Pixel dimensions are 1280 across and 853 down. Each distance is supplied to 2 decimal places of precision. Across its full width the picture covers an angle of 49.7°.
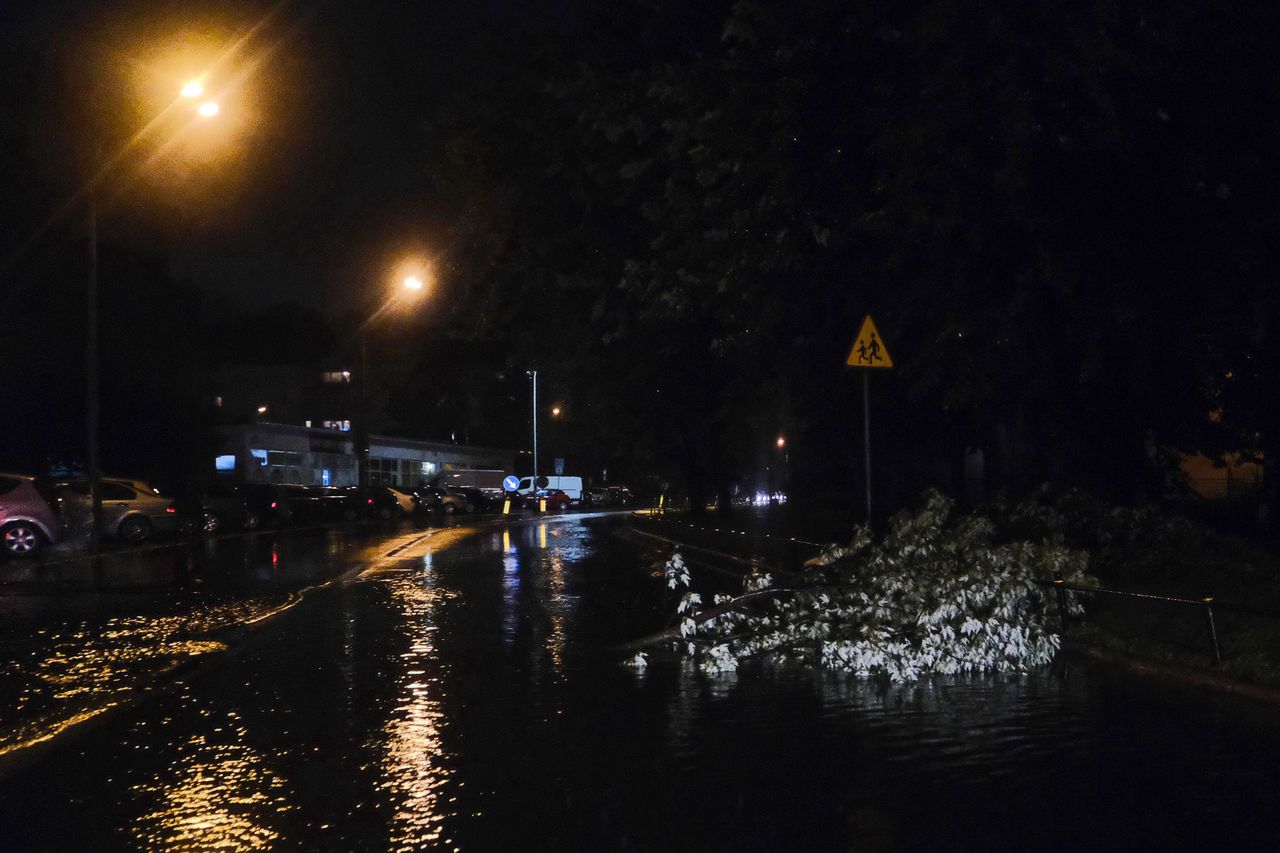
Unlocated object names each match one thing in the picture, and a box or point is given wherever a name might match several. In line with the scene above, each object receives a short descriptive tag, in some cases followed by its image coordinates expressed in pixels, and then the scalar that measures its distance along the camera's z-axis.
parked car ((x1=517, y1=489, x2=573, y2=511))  80.06
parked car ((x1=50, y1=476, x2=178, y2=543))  35.06
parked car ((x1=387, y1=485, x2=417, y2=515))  59.23
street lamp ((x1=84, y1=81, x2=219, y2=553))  29.48
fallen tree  11.99
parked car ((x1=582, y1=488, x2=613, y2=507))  93.69
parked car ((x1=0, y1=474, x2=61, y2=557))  28.08
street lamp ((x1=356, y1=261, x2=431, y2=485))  41.68
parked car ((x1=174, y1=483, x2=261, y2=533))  42.94
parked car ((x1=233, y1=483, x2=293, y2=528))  45.16
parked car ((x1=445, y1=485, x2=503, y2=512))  68.64
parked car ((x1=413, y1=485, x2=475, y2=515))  64.62
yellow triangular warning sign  15.84
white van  90.31
